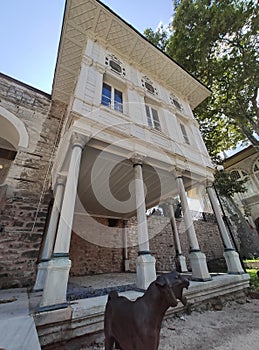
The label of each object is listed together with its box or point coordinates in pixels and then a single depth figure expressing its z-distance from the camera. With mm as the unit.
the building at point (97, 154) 3863
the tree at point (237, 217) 10438
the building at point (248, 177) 14242
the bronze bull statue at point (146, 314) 1282
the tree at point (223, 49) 7480
